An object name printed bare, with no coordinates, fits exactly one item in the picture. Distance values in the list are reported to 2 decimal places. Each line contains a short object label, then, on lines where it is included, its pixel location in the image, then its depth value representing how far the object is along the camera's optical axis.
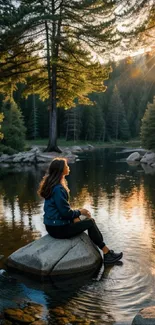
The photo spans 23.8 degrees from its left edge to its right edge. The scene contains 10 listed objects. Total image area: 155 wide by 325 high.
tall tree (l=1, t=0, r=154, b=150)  23.16
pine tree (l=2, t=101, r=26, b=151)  43.16
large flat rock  6.55
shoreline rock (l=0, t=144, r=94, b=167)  29.05
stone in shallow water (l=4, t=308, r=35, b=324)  4.69
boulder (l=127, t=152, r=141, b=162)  36.12
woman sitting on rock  6.97
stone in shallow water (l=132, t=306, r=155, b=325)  4.12
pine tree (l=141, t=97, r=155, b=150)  38.97
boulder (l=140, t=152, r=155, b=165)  33.46
